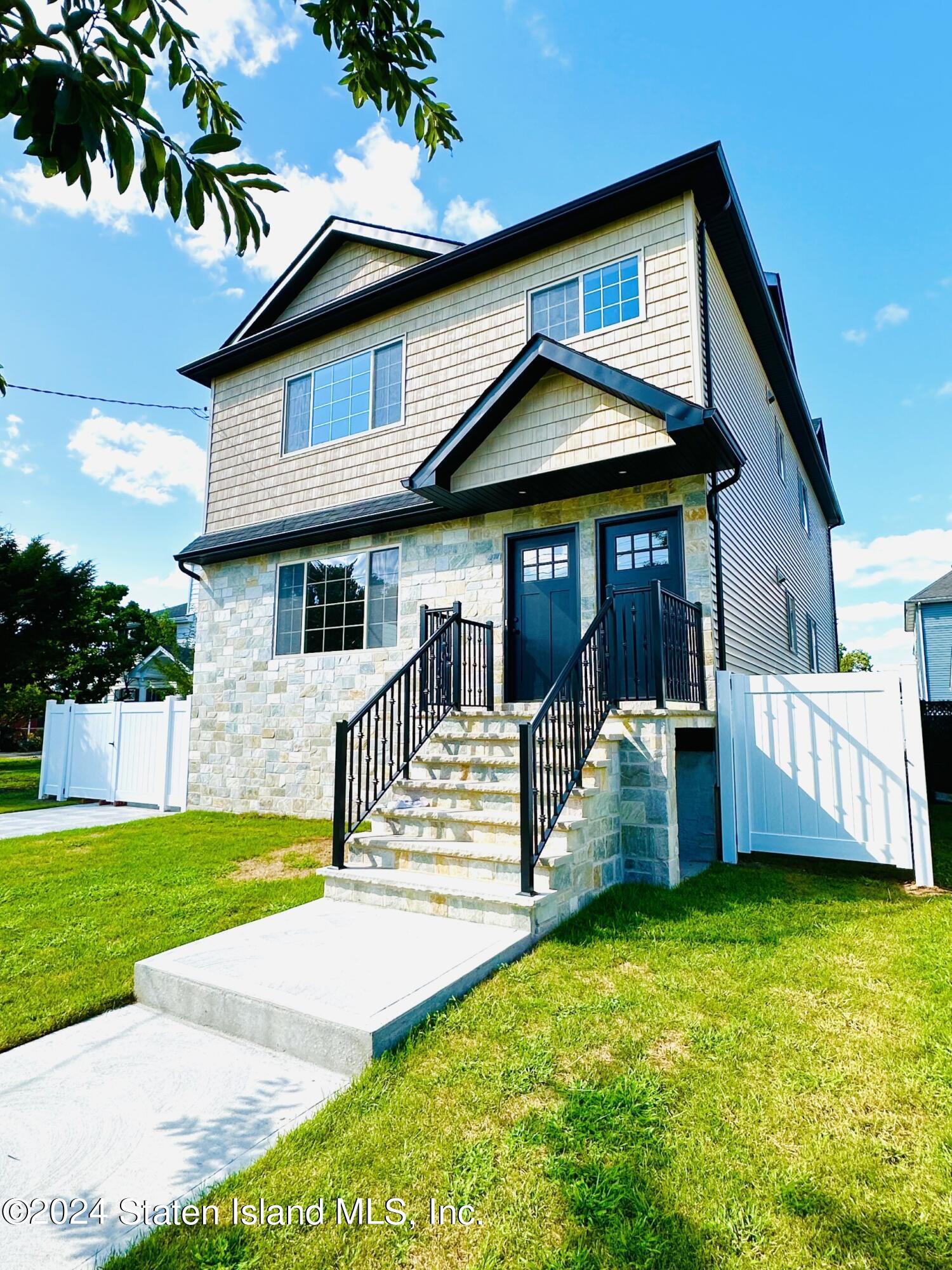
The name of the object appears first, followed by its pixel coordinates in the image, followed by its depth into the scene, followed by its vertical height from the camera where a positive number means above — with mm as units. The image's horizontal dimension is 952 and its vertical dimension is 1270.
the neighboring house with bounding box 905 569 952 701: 21422 +2845
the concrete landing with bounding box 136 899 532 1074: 2809 -1342
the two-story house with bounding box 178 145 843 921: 5203 +2341
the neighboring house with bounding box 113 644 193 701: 24812 +1466
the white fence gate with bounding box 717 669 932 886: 5441 -449
